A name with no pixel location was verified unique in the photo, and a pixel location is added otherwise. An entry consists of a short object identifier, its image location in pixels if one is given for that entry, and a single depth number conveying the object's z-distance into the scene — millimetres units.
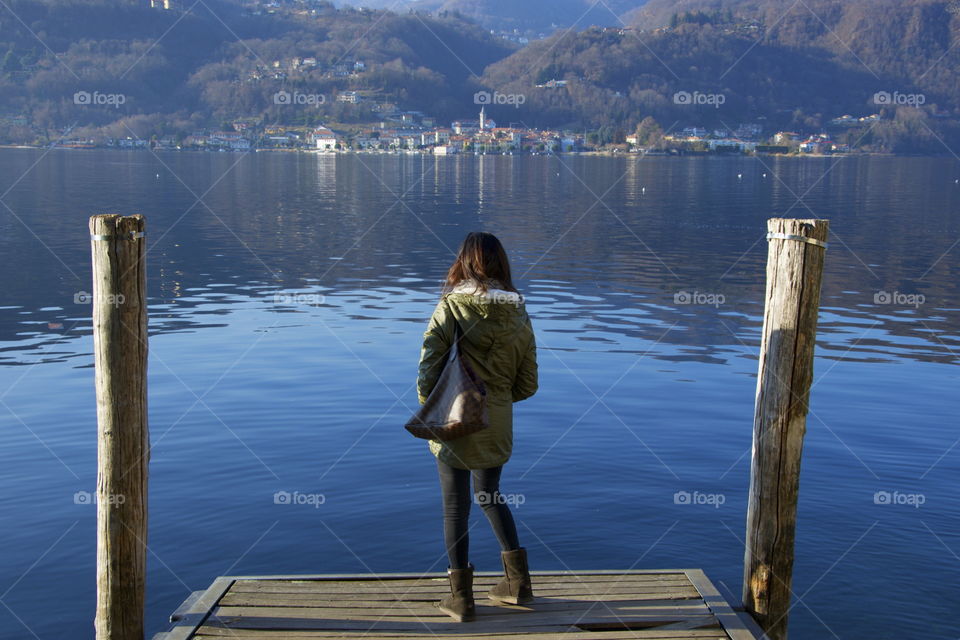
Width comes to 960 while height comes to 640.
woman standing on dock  6148
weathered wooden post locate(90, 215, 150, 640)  6324
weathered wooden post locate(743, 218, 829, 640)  6676
